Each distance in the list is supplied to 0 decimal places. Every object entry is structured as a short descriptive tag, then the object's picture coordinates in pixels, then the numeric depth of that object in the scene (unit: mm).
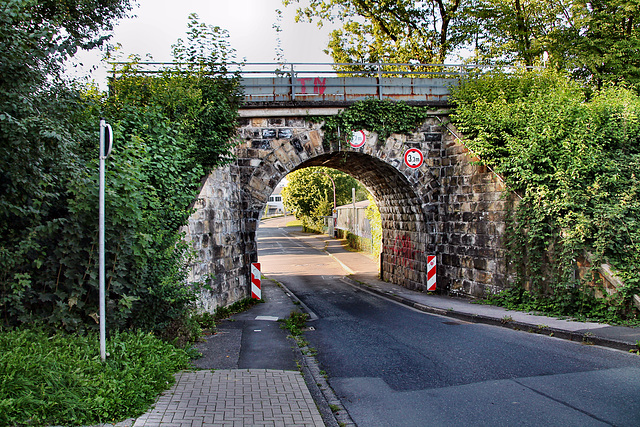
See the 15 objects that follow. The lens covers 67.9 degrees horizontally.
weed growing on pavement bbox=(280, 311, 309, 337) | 9516
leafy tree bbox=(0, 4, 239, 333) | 5109
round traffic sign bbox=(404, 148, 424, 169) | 14578
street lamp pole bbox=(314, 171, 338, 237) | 46344
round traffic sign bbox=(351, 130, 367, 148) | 14172
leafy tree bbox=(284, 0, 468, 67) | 21844
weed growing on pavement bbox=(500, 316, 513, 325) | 9605
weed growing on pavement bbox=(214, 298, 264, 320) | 10812
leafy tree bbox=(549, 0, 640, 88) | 15516
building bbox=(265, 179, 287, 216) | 131038
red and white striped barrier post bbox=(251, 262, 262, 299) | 13055
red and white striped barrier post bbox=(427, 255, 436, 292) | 14695
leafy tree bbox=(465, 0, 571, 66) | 18047
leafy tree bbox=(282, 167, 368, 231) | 52469
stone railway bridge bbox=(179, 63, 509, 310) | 12336
